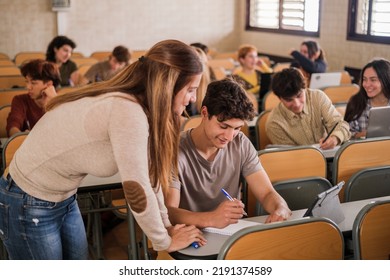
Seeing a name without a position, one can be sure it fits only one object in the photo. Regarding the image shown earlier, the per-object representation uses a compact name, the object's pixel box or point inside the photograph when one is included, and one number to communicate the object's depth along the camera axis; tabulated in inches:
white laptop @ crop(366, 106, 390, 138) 128.9
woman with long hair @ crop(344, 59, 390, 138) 148.7
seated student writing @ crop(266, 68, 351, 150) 138.4
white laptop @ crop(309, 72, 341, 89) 208.7
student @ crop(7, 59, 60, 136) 141.5
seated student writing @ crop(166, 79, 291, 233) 90.2
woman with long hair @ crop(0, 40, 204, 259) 62.9
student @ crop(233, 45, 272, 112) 226.7
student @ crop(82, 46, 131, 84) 223.9
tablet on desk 82.2
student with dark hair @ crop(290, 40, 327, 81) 235.3
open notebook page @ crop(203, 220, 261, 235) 83.5
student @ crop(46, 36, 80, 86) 229.0
